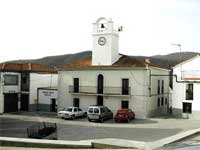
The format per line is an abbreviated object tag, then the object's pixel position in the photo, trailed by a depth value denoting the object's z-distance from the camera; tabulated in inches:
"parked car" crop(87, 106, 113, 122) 1421.0
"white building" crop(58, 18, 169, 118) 1558.8
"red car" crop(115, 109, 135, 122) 1419.8
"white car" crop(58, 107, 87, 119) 1503.4
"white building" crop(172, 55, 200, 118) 1519.4
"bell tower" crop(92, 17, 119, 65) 1636.3
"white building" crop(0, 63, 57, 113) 1749.5
